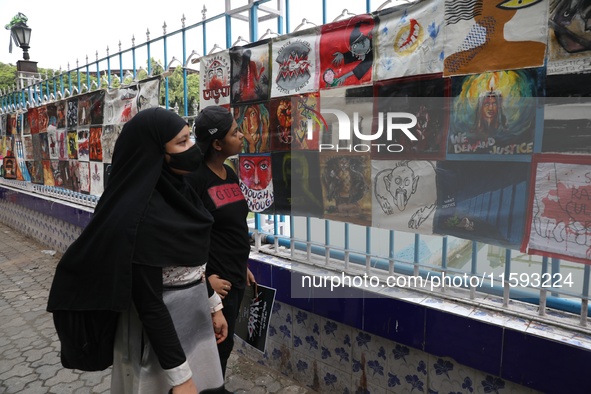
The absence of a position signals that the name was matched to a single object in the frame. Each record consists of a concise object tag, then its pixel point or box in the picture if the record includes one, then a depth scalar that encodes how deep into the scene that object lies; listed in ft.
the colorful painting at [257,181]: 8.80
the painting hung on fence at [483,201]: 5.57
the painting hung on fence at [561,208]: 5.06
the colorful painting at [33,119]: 19.02
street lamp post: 25.53
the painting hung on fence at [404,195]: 6.42
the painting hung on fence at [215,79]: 9.51
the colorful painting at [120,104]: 12.62
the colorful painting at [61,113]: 16.66
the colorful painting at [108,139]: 13.61
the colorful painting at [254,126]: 8.71
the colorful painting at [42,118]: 18.22
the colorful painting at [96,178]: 14.71
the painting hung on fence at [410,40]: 6.07
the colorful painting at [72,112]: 15.76
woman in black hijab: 4.54
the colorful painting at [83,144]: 15.20
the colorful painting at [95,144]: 14.51
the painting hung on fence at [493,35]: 5.18
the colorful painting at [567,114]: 4.91
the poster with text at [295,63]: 7.68
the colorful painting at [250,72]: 8.62
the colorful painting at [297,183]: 7.96
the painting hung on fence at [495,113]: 5.34
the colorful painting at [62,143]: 16.72
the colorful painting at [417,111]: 6.16
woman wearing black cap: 6.66
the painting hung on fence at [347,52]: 6.89
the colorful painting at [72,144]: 15.98
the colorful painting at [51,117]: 17.40
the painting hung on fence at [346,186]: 7.20
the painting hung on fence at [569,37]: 4.83
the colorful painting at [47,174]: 18.28
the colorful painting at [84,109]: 14.88
